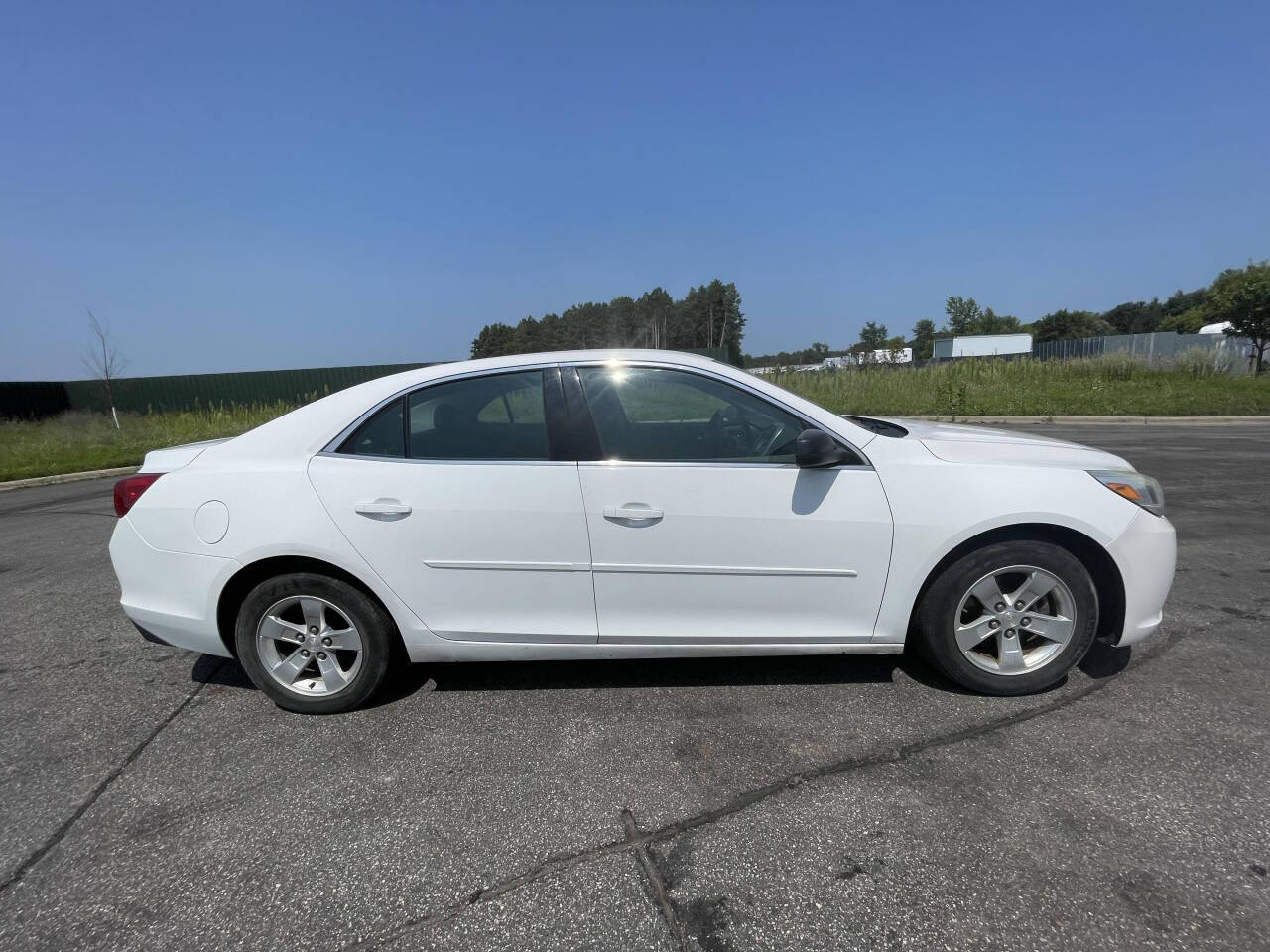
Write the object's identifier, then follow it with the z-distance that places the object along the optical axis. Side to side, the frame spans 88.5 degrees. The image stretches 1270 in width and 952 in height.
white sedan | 2.74
